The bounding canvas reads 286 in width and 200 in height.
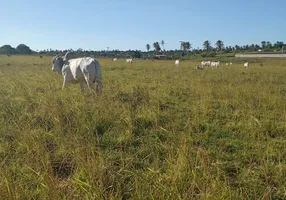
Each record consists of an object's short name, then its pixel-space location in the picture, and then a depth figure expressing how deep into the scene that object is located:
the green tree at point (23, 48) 118.76
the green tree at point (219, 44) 139.60
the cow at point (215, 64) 31.42
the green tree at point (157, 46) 137.38
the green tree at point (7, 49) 111.15
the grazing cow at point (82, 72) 7.87
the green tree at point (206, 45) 139.50
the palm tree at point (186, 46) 132.62
